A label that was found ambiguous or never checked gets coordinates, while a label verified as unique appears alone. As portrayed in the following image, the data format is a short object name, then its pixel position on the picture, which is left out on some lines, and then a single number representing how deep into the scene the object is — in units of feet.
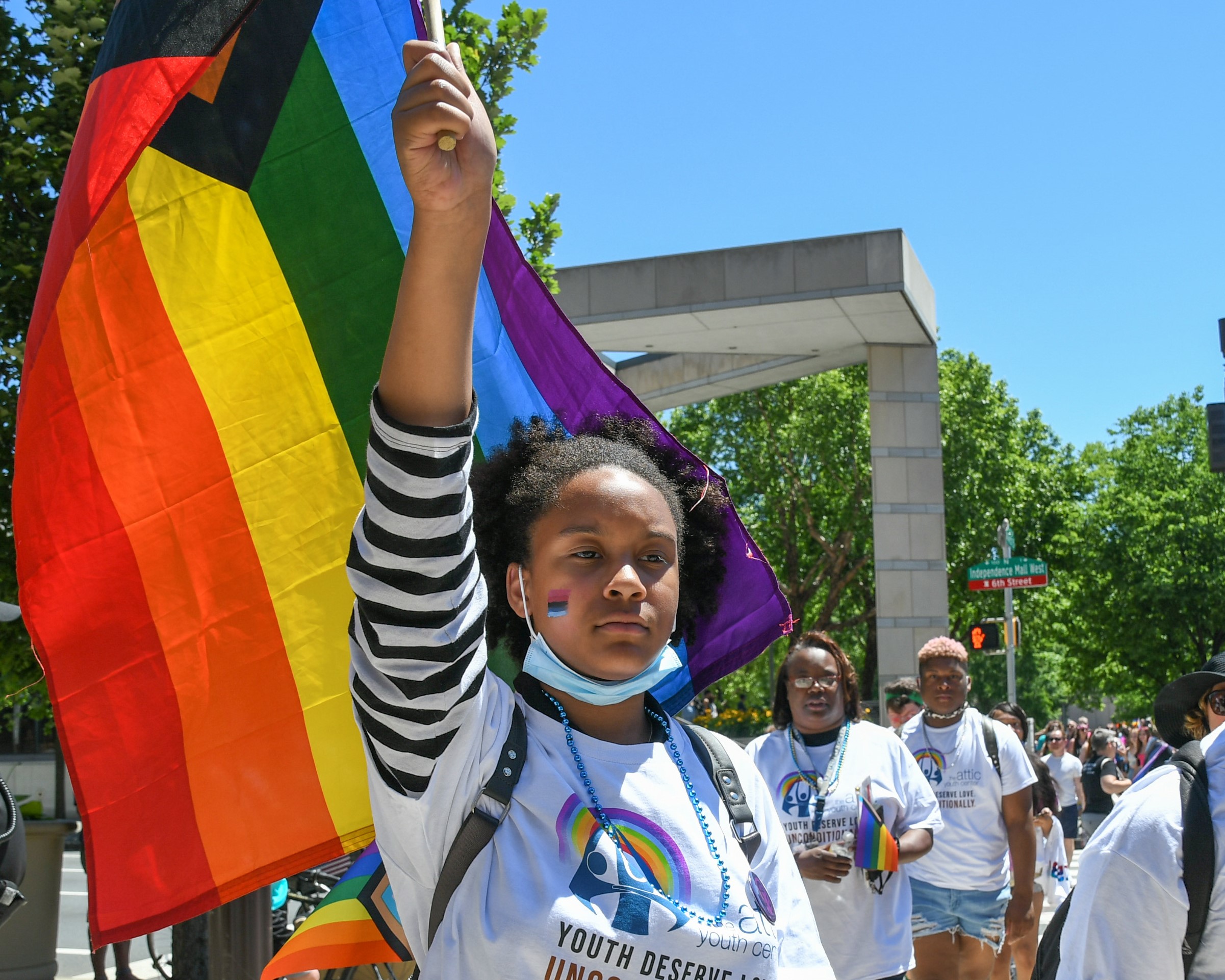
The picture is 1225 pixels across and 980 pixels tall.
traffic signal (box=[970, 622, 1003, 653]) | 55.72
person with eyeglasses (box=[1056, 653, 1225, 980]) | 7.78
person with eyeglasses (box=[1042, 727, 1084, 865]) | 51.26
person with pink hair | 21.11
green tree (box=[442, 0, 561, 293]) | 21.43
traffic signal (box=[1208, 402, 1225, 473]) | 30.30
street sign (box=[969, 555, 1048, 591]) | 51.60
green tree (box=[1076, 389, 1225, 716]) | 118.42
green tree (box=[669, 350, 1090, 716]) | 100.27
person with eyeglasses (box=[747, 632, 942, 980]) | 16.22
